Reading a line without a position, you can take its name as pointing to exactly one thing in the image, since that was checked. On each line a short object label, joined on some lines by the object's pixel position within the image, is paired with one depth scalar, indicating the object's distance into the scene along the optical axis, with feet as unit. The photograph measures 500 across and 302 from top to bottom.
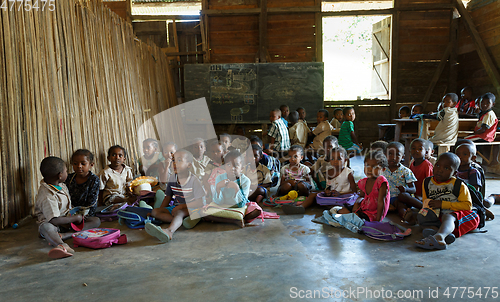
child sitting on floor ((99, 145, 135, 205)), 12.41
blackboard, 26.43
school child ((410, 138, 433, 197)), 11.23
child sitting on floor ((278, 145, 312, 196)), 13.01
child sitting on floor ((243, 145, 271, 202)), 13.62
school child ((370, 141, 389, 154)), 11.07
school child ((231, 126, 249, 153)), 16.57
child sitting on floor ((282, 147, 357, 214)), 11.64
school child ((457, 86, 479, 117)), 22.44
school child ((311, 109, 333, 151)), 18.93
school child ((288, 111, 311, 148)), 19.08
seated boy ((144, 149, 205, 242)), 9.93
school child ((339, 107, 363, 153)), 18.66
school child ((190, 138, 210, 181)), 14.19
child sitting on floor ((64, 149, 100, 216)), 10.25
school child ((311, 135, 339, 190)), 13.28
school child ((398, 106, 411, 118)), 22.37
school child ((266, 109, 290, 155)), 17.02
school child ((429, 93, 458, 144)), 15.42
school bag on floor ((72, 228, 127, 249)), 8.04
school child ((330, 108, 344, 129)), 22.70
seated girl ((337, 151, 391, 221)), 9.11
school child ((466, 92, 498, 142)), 15.76
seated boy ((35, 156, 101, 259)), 8.86
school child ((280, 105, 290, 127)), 21.12
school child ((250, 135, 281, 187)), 14.23
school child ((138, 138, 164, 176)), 15.03
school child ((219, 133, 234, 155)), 15.73
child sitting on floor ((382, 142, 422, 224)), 10.54
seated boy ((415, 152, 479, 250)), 8.30
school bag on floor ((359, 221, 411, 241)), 8.33
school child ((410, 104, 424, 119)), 21.85
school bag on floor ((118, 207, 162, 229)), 9.77
